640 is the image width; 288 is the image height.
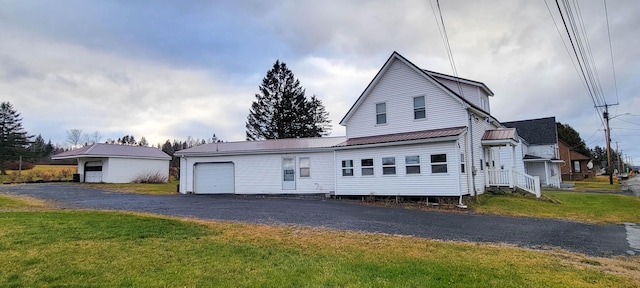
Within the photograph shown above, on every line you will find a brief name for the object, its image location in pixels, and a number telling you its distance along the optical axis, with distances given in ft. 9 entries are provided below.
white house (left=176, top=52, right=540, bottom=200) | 52.90
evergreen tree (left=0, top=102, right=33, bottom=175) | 145.28
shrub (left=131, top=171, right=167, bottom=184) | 116.29
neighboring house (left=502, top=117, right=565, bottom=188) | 111.86
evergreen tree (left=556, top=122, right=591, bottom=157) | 182.39
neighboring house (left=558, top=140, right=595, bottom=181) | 143.23
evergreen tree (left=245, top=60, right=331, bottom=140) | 154.51
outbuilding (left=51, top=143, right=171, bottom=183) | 109.50
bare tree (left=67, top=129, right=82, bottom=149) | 222.28
